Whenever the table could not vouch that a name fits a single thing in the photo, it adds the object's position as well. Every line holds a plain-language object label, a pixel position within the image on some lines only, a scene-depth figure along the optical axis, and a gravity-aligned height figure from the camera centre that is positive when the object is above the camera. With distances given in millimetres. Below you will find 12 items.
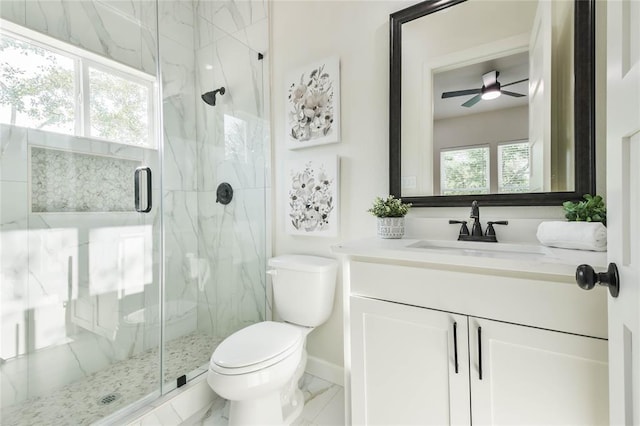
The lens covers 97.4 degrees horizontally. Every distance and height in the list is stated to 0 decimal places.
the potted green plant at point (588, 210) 977 -13
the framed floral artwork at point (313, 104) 1622 +641
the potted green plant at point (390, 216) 1324 -33
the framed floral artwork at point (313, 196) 1632 +85
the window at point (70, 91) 1415 +704
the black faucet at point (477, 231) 1201 -100
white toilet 1125 -602
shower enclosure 1425 +98
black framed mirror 1046 +425
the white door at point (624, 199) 473 +13
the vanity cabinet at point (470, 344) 748 -421
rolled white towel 874 -93
